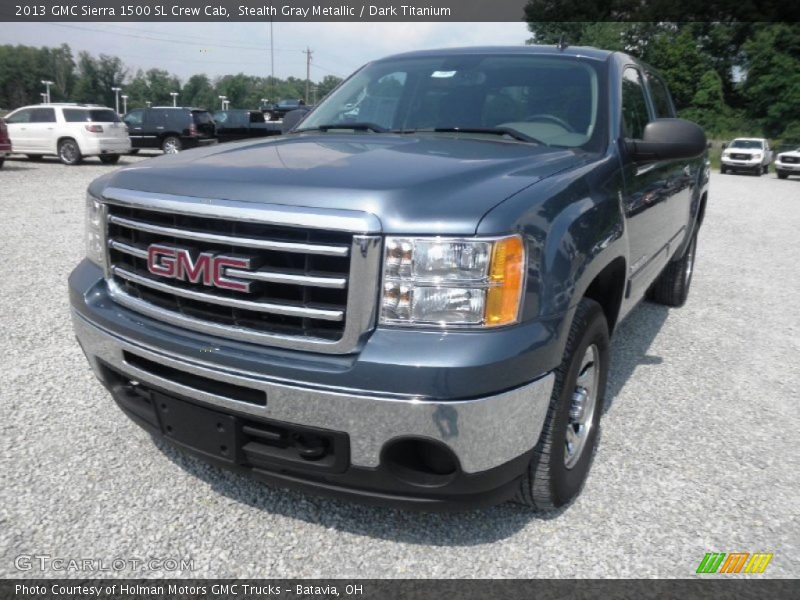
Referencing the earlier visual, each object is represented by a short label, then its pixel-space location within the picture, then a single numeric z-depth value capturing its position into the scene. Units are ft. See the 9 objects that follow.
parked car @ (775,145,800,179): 91.71
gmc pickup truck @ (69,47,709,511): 6.38
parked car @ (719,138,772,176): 94.38
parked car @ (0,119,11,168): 51.65
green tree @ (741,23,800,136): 145.07
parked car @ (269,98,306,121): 98.11
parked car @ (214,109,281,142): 68.17
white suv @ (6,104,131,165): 58.59
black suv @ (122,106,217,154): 67.31
